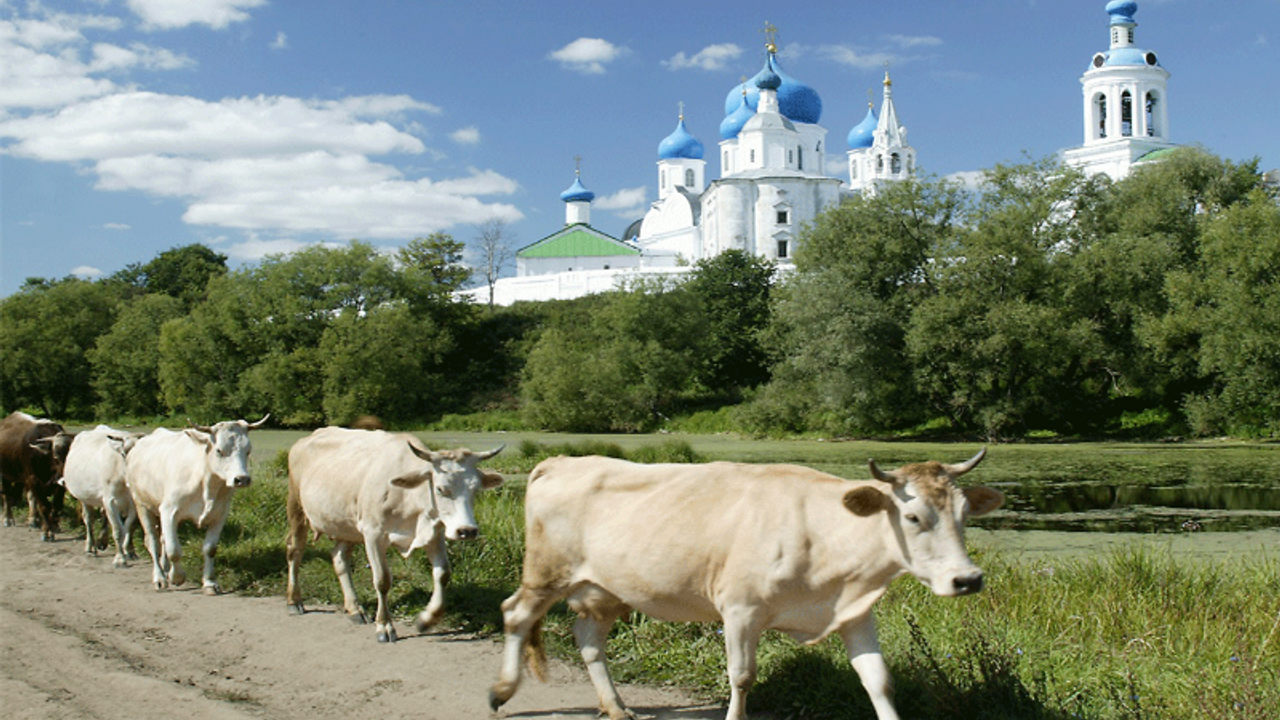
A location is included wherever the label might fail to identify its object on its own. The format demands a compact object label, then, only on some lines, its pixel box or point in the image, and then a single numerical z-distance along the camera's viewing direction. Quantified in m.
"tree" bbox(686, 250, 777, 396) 45.41
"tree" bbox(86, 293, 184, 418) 48.22
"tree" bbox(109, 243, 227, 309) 70.25
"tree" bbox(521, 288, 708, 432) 39.59
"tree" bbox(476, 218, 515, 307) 66.50
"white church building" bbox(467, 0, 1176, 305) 63.47
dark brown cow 12.47
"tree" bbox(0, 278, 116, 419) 49.41
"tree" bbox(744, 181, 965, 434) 32.88
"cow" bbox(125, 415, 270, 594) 8.92
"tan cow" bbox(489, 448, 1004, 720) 4.19
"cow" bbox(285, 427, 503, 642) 6.68
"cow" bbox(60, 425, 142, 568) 10.64
